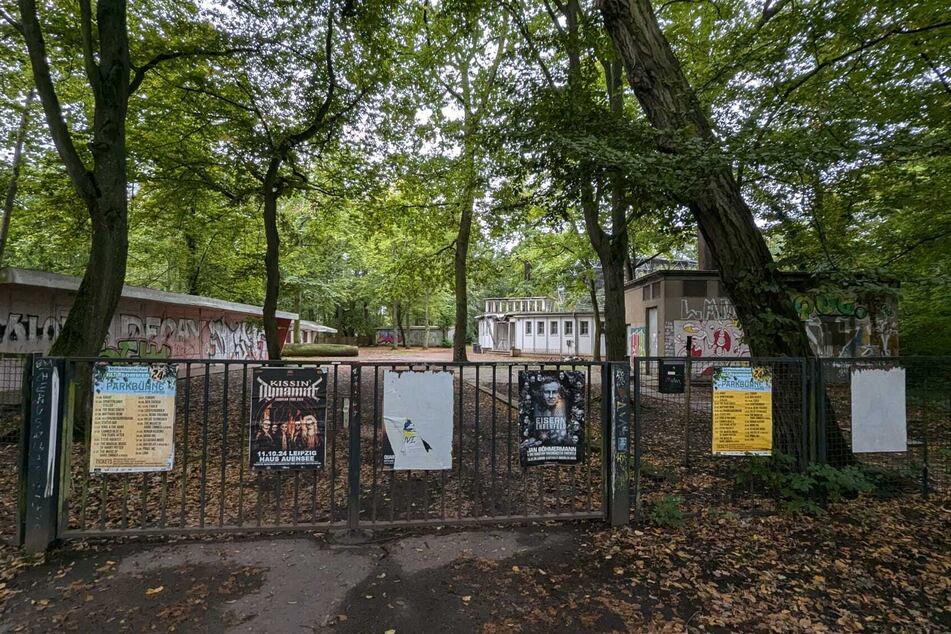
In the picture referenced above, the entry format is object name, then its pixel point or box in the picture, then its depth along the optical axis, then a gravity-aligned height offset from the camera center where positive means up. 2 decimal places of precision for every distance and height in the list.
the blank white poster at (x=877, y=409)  4.75 -0.74
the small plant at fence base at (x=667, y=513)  4.19 -1.67
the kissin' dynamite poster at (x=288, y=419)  3.86 -0.74
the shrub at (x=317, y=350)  27.88 -0.95
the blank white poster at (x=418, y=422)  4.03 -0.78
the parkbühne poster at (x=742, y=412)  4.46 -0.74
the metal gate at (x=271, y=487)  3.60 -1.75
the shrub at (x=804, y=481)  4.51 -1.46
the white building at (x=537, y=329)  31.19 +0.67
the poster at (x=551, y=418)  4.19 -0.77
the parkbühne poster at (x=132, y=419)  3.71 -0.72
